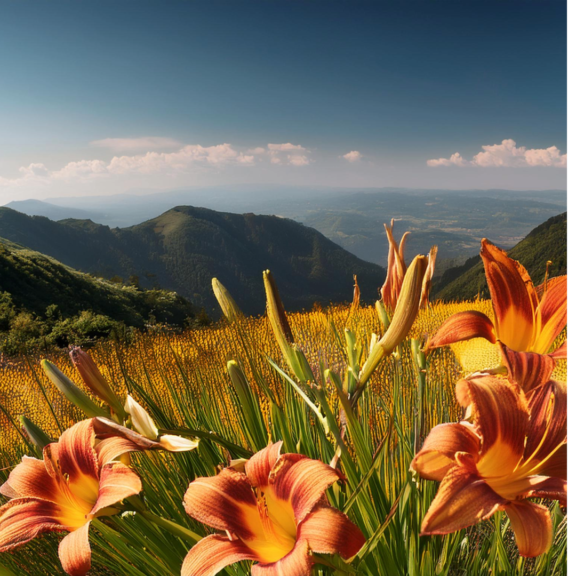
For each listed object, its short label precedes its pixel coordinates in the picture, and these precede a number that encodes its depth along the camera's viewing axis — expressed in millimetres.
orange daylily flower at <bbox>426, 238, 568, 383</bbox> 459
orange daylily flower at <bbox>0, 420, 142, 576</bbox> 385
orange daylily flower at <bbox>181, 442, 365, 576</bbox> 339
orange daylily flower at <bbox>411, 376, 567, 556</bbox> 306
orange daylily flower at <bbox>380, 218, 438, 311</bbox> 872
